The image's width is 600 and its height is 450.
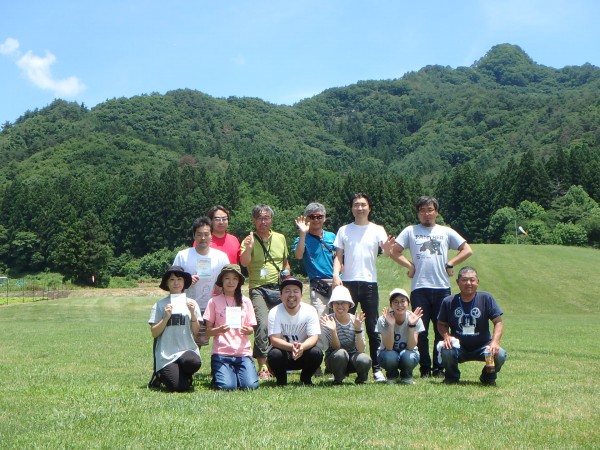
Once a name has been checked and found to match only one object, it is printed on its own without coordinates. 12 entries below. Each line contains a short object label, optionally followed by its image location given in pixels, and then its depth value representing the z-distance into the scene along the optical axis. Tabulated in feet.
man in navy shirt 27.45
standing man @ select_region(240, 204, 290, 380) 30.22
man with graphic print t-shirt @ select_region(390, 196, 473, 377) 30.01
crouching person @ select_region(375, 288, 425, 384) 27.45
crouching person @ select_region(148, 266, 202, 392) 26.45
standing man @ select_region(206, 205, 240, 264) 30.83
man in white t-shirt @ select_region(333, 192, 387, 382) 29.76
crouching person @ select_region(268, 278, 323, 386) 26.91
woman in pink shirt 26.43
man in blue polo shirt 30.45
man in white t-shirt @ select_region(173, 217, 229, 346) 29.63
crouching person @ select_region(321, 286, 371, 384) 27.35
